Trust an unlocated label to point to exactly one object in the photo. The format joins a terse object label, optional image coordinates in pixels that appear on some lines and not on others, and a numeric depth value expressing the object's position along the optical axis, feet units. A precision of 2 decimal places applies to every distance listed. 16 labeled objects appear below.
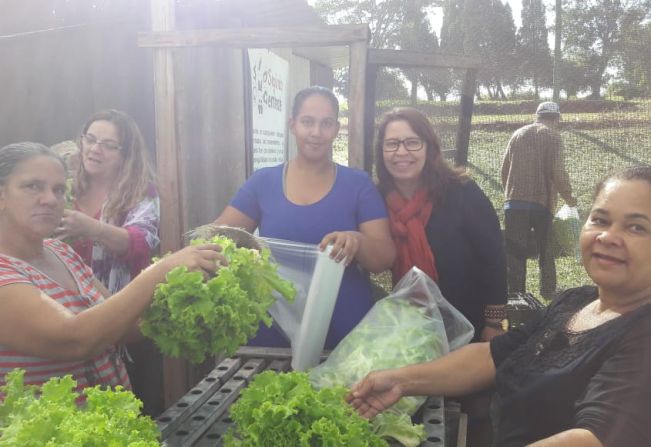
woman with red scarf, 9.71
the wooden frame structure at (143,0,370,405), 9.70
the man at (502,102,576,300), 12.91
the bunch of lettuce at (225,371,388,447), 5.30
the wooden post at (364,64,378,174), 12.00
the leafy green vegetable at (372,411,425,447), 6.04
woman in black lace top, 5.03
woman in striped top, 5.79
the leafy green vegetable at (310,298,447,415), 7.14
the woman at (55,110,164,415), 10.03
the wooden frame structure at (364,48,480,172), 12.19
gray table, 6.13
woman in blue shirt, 9.16
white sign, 17.81
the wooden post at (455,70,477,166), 12.72
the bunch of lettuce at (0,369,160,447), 4.30
